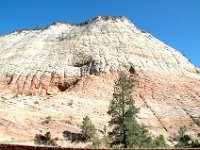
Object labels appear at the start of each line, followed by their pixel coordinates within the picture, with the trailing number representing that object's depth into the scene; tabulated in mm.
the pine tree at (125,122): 28656
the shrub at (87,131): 32375
